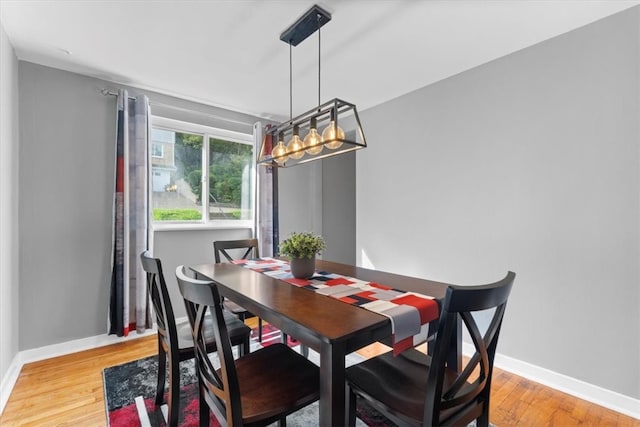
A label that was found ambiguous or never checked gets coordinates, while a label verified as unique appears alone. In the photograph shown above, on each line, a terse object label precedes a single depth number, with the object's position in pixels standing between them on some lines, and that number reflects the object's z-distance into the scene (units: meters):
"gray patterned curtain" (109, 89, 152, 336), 2.75
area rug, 1.74
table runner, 1.25
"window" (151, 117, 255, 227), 3.22
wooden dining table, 1.07
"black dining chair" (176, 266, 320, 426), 1.11
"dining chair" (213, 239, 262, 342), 2.54
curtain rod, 2.76
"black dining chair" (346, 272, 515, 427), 1.01
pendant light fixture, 1.79
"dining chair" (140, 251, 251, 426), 1.56
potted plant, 1.91
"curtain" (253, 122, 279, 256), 3.69
